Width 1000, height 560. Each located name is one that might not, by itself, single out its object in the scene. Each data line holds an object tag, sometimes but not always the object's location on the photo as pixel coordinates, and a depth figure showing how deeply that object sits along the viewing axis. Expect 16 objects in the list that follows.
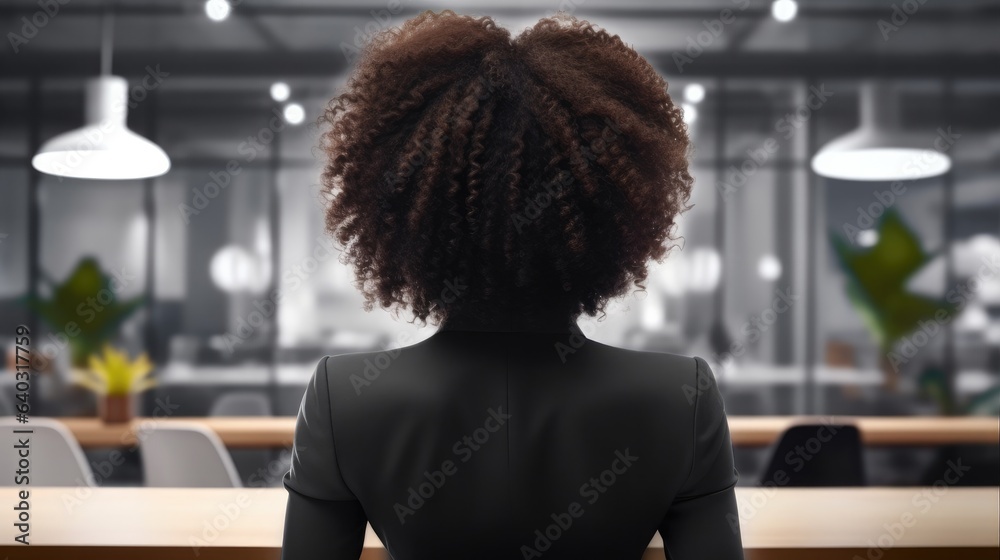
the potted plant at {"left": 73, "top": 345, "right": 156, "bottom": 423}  3.56
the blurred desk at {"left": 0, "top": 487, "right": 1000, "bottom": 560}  1.33
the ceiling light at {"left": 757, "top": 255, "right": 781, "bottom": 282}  5.67
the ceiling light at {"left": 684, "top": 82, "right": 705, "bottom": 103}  5.72
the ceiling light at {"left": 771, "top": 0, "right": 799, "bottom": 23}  4.93
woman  0.74
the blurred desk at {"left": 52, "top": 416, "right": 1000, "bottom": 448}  3.43
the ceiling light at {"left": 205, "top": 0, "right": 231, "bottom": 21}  4.77
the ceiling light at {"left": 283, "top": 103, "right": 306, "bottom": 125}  5.72
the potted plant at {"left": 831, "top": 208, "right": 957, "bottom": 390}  4.68
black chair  2.67
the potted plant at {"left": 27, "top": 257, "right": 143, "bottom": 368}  4.38
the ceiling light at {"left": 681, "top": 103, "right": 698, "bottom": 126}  5.57
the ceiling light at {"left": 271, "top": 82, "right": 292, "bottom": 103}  5.70
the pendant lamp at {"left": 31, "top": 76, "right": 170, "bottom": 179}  2.96
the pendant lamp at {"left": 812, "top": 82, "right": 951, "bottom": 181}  3.35
